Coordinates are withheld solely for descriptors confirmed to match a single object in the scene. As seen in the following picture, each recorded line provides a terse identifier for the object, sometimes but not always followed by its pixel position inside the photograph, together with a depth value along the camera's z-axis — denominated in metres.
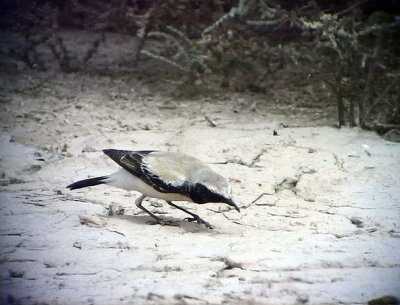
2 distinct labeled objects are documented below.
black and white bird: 7.86
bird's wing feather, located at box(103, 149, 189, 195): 8.05
